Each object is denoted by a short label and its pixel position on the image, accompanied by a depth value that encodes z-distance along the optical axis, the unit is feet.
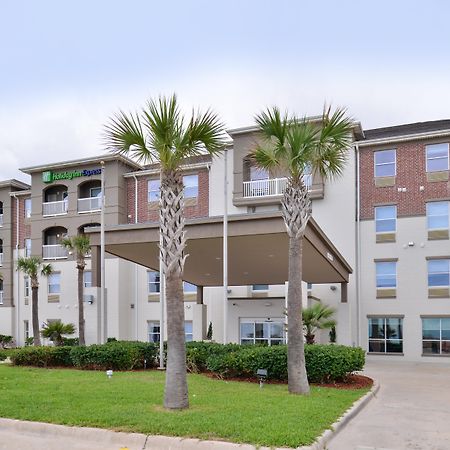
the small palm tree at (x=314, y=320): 69.31
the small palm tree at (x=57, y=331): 88.81
